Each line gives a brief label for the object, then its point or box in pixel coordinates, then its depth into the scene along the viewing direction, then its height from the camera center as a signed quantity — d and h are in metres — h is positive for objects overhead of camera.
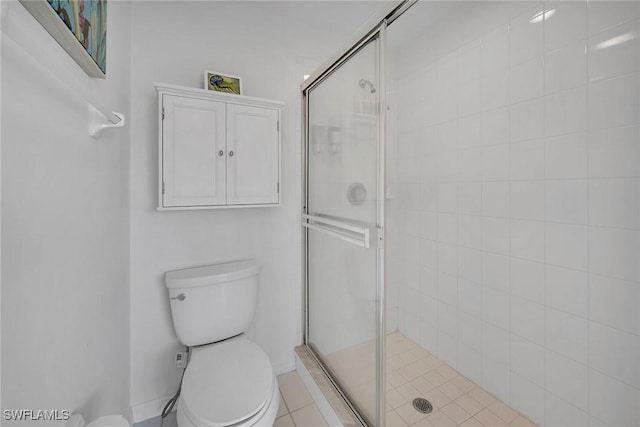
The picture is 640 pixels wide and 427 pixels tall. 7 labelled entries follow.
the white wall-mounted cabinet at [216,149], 1.33 +0.32
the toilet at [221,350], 0.98 -0.65
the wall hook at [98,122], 0.87 +0.29
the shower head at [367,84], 1.11 +0.54
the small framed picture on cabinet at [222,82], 1.48 +0.71
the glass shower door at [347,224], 1.14 -0.06
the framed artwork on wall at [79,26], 0.57 +0.45
